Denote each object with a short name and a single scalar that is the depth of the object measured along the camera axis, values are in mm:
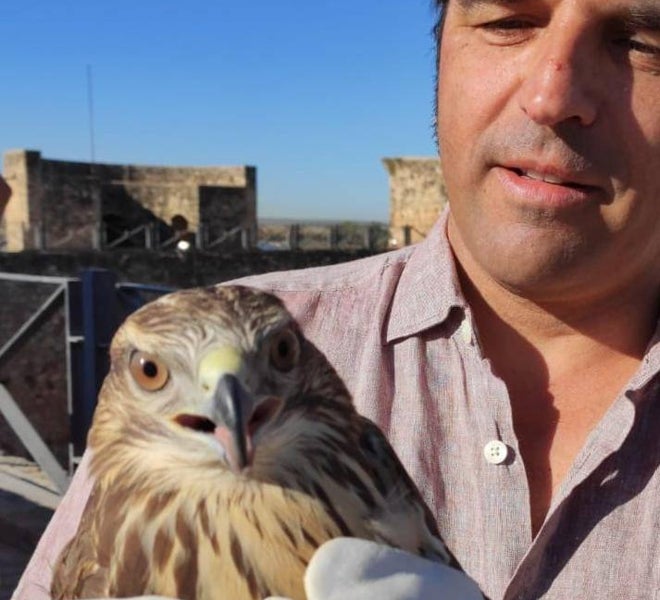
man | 477
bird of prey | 358
